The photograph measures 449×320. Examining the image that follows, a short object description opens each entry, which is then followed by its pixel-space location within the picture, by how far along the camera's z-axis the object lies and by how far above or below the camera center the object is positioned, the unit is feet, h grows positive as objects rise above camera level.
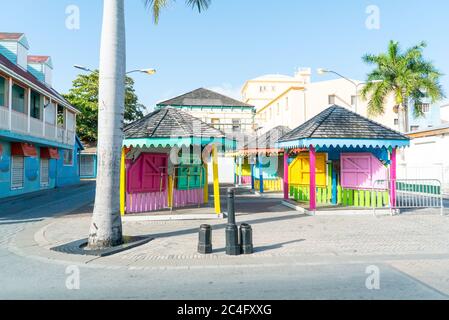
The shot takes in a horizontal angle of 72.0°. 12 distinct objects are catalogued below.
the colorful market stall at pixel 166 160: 31.60 +0.90
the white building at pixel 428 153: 65.36 +2.97
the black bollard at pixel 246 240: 20.35 -4.81
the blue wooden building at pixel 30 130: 53.83 +7.91
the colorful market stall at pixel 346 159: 34.76 +0.94
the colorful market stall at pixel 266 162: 59.11 +1.03
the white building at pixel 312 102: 112.27 +24.35
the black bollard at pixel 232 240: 20.07 -4.73
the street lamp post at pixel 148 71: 68.77 +21.79
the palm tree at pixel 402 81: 85.92 +24.16
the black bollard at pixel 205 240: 20.19 -4.75
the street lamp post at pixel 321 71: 66.13 +20.43
